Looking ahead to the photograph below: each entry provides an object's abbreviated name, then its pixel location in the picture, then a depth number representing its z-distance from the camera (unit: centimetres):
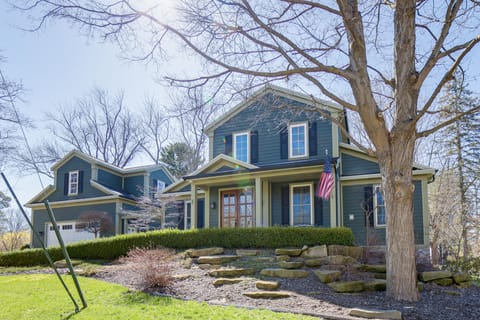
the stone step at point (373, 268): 952
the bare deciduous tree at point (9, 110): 1702
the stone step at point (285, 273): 898
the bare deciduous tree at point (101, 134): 3103
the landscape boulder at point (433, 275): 909
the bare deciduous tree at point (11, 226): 2836
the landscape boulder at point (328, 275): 846
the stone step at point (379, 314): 594
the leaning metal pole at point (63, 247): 639
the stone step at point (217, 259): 1074
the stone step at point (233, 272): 936
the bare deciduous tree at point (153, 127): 3083
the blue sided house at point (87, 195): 2138
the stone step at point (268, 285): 802
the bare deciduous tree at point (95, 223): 1980
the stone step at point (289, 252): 1116
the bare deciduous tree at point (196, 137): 2810
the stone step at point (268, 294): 754
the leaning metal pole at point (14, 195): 624
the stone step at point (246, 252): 1155
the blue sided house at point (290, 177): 1425
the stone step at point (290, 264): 964
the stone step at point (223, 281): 870
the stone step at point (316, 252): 1091
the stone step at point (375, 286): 801
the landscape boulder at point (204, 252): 1183
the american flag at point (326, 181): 1289
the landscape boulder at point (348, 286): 781
